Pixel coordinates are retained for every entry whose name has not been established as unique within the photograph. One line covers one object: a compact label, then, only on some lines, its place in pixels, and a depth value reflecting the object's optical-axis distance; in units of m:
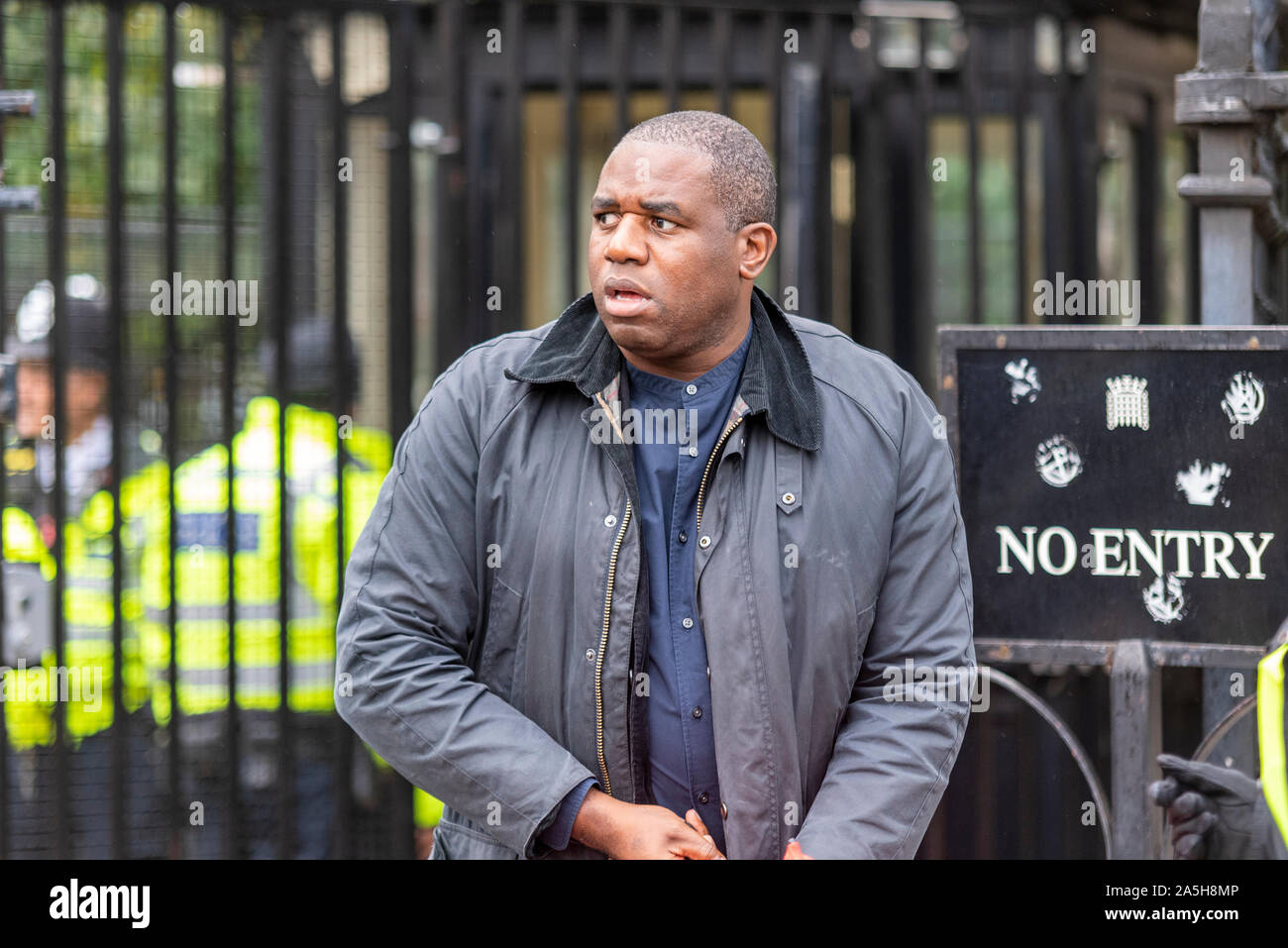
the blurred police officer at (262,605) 8.66
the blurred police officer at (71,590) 8.53
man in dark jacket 4.84
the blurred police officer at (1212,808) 6.11
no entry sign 6.20
